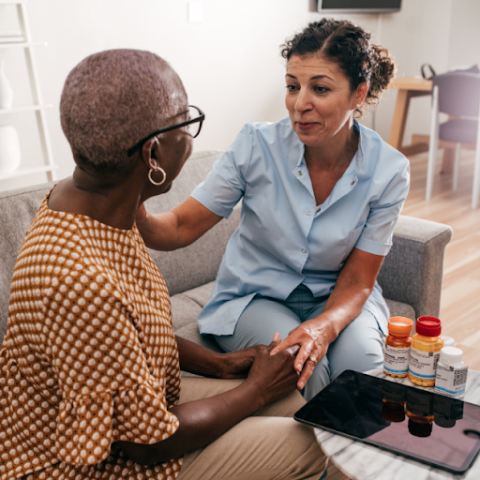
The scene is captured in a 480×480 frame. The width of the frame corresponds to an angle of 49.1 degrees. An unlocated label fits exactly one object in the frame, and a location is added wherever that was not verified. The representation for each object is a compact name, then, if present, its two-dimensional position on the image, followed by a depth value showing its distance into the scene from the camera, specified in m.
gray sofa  1.62
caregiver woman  1.22
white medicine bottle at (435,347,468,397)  0.92
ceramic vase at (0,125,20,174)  2.29
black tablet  0.80
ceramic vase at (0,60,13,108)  2.32
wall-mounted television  4.26
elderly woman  0.70
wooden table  4.32
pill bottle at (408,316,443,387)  0.94
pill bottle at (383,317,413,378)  0.98
